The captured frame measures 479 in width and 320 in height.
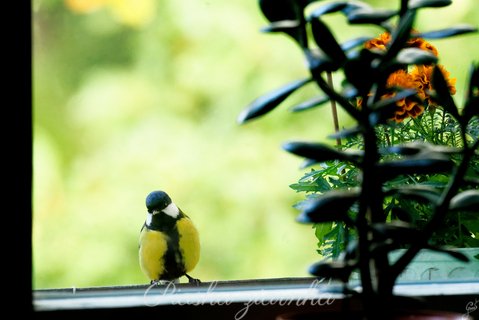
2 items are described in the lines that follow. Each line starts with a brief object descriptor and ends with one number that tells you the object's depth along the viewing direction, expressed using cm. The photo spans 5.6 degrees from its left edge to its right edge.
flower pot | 480
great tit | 483
